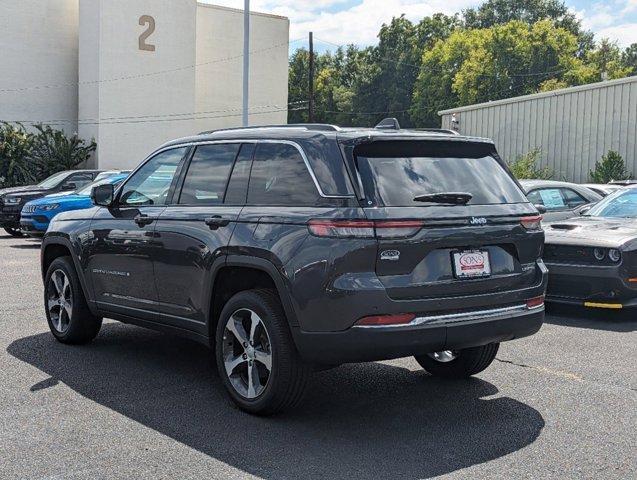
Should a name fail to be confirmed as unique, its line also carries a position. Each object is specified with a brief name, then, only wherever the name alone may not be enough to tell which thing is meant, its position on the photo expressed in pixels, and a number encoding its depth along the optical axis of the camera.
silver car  11.96
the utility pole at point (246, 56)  25.30
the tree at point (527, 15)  93.69
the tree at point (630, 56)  95.81
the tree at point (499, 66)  77.25
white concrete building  39.31
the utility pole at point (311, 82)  39.60
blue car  16.20
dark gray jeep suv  4.59
